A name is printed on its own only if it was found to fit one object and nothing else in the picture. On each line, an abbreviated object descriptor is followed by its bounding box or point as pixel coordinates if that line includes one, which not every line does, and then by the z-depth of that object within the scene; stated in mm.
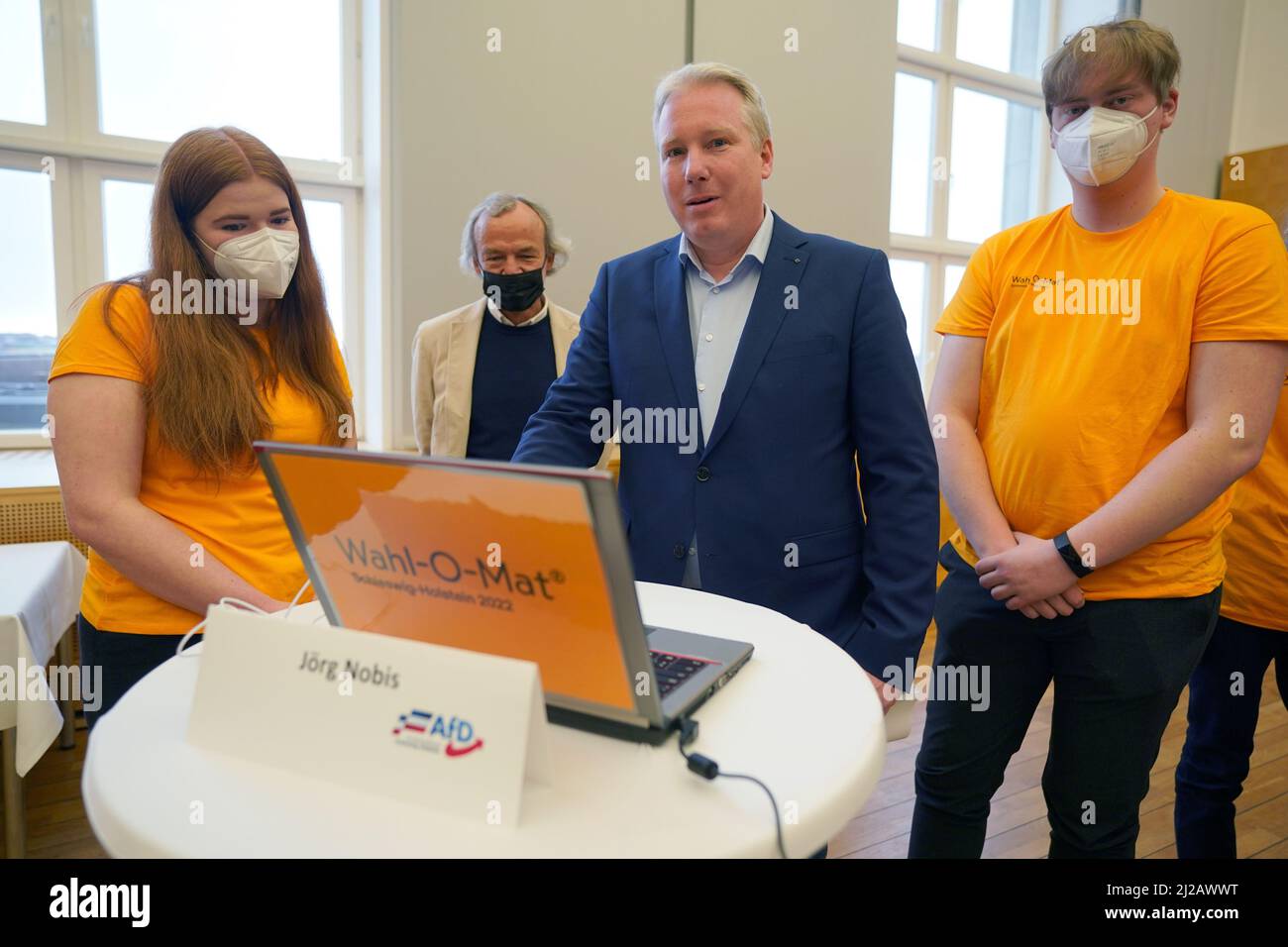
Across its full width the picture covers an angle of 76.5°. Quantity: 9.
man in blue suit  1322
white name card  670
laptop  680
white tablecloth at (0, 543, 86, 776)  1844
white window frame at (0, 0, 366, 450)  2938
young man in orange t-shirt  1357
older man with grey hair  2543
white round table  636
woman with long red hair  1250
